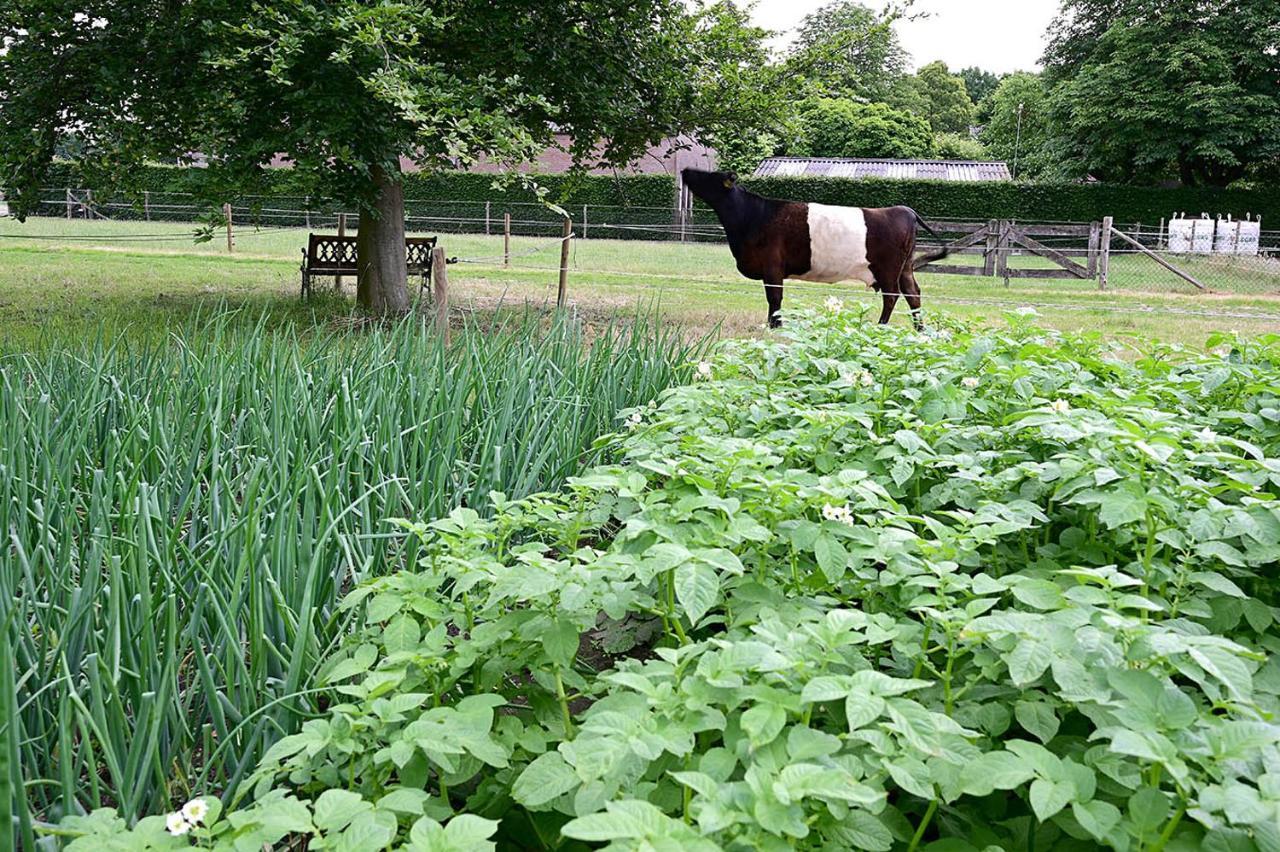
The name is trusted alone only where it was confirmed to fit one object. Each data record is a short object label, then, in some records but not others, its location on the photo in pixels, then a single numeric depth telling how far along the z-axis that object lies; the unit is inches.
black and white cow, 383.9
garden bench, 418.3
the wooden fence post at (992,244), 663.1
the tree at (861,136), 1566.2
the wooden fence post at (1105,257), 599.2
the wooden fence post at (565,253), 343.5
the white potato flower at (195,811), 46.1
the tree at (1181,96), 1019.3
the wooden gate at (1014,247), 636.1
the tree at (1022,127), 1246.6
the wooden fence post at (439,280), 224.4
